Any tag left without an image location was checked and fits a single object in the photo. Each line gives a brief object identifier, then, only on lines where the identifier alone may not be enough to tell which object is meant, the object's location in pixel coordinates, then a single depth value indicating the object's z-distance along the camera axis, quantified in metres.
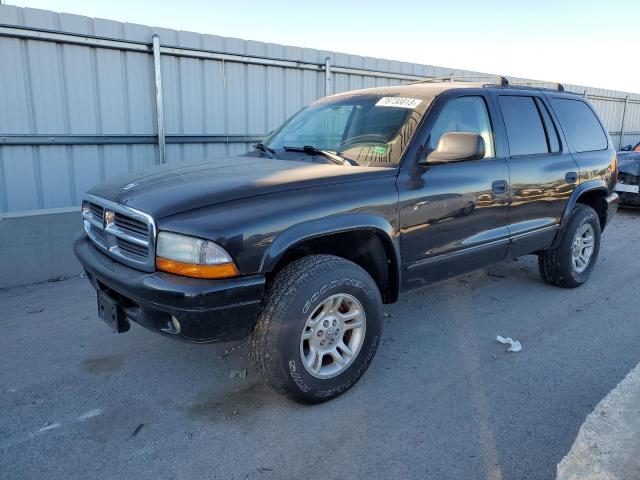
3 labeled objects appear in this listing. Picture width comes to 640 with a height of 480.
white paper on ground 3.89
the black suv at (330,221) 2.72
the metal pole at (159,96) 6.73
